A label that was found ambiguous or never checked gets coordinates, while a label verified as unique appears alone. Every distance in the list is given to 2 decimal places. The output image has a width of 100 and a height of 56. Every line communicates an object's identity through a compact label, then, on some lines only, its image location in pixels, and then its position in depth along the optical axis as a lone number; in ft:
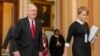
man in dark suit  16.30
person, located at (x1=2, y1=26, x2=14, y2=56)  21.25
